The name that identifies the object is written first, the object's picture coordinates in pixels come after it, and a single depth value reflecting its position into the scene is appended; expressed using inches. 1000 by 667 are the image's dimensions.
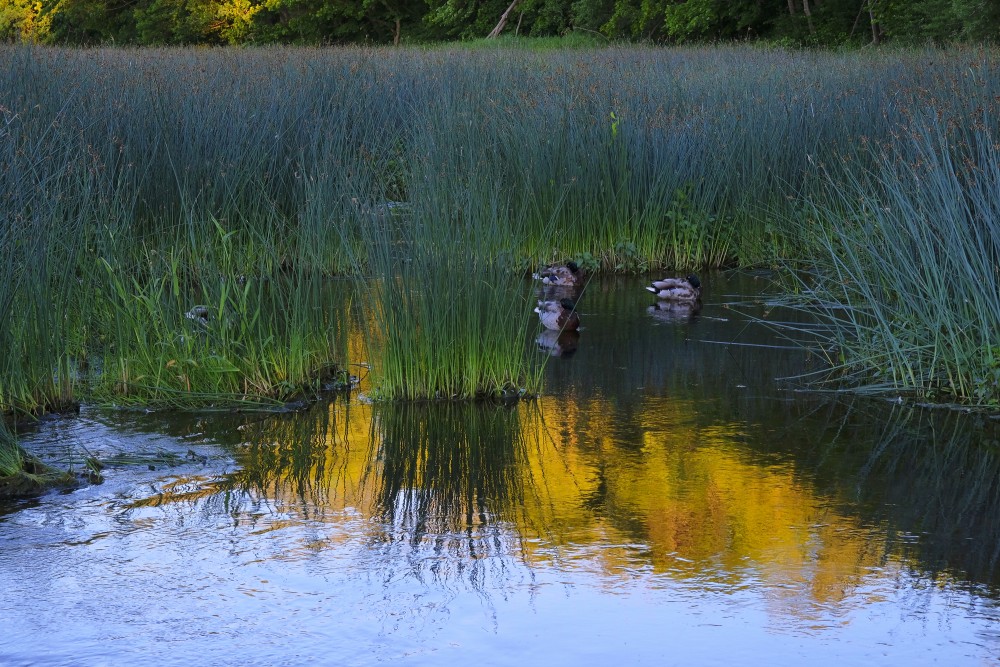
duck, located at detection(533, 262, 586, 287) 599.2
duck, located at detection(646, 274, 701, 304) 568.4
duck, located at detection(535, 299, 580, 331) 525.7
